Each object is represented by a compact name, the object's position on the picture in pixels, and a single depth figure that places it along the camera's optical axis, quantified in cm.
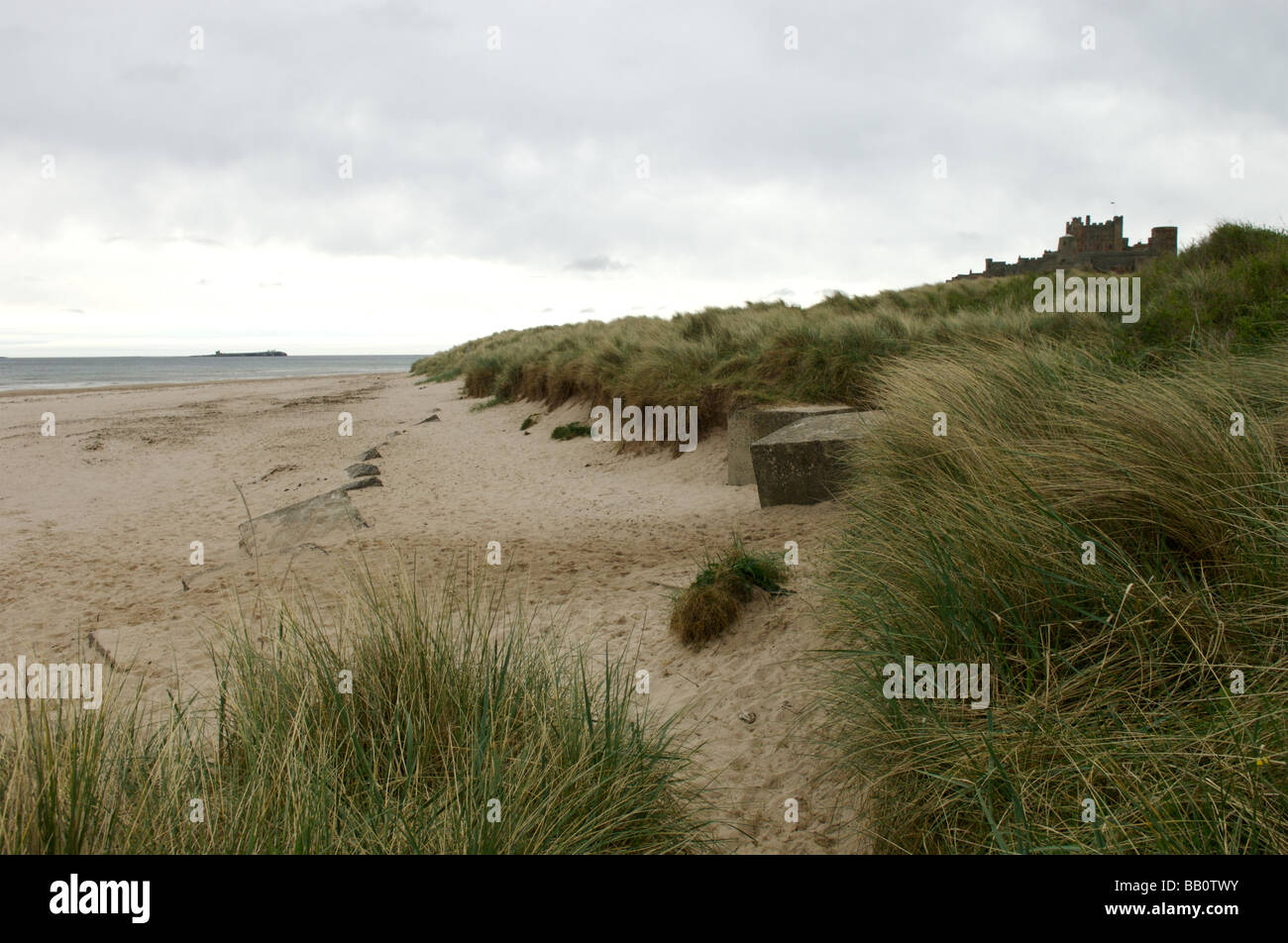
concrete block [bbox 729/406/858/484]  880
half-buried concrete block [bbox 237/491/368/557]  757
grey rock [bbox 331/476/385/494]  1020
